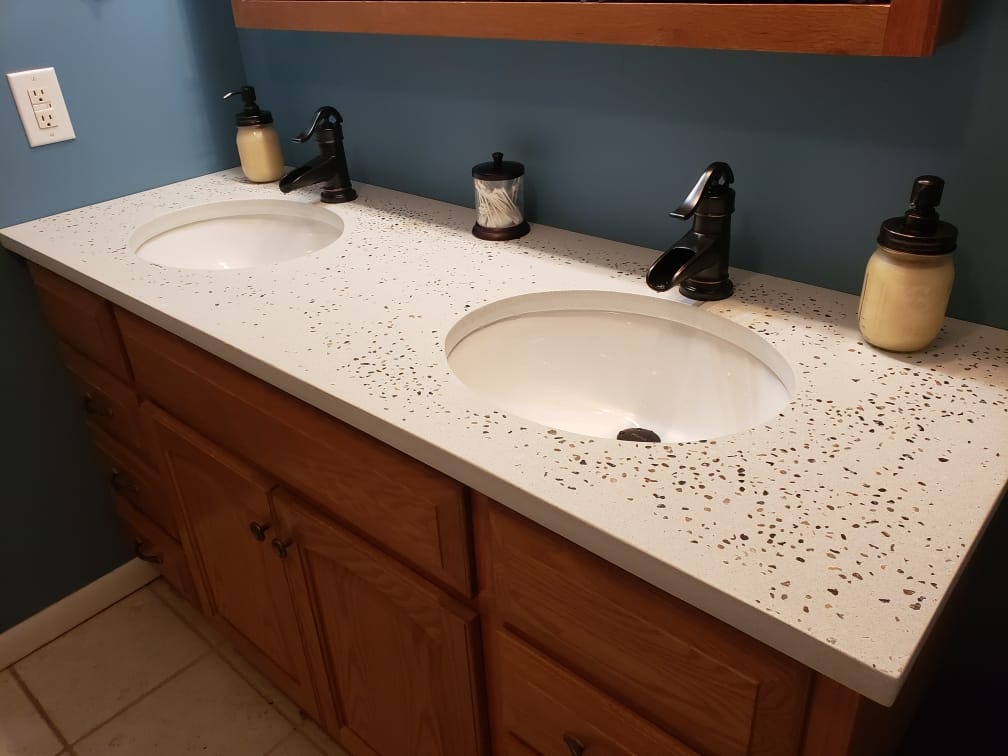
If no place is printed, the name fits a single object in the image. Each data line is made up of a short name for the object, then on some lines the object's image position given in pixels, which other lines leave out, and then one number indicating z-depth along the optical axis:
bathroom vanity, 0.56
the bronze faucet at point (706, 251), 0.88
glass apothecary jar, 1.12
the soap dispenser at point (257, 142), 1.46
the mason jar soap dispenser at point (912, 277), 0.72
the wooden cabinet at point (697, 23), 0.67
